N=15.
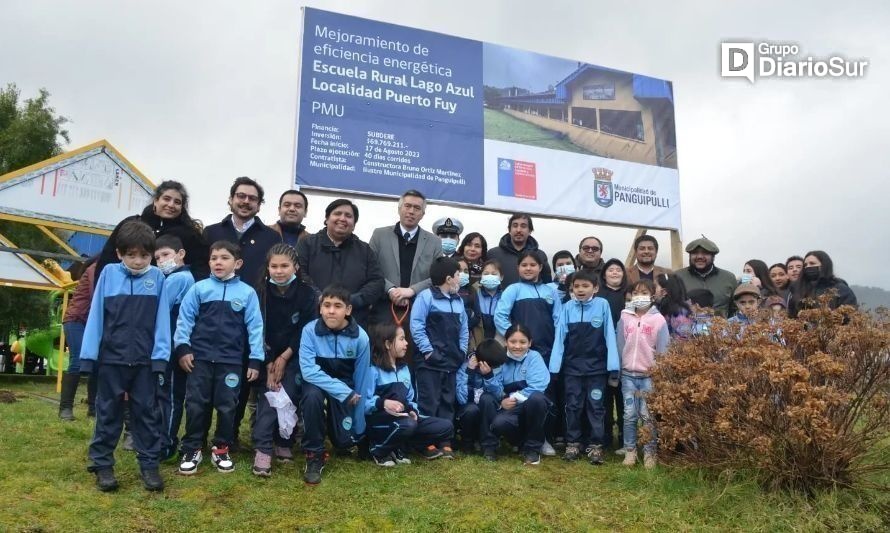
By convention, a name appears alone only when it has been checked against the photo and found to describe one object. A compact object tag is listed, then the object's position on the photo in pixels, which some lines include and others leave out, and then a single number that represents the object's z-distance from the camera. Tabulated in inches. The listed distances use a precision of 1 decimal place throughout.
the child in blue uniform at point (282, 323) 161.9
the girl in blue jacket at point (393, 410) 168.1
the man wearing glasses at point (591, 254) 237.0
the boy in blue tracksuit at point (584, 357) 188.4
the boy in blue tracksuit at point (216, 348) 149.2
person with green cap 228.8
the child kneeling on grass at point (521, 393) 182.5
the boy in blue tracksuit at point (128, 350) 136.0
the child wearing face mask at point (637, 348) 185.2
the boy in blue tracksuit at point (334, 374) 155.4
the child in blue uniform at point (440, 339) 183.9
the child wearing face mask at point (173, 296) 152.2
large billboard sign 327.3
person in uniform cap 233.6
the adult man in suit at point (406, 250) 201.8
